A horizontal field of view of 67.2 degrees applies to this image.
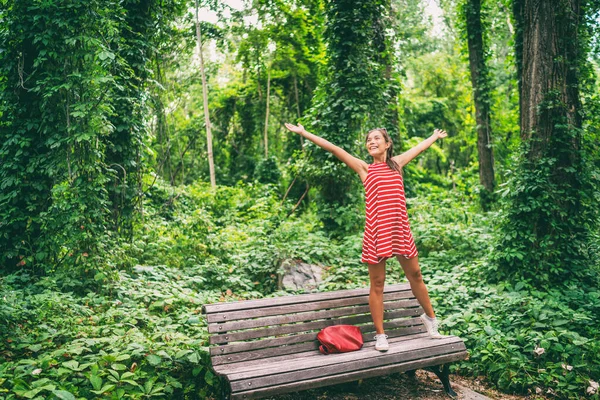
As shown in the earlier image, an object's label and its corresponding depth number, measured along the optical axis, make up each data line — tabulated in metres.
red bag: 3.91
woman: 3.96
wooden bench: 3.35
